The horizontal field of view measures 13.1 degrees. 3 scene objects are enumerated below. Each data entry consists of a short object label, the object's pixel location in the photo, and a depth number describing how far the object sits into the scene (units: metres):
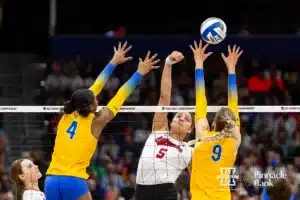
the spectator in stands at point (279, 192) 10.84
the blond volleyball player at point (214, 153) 12.81
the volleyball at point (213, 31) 15.14
